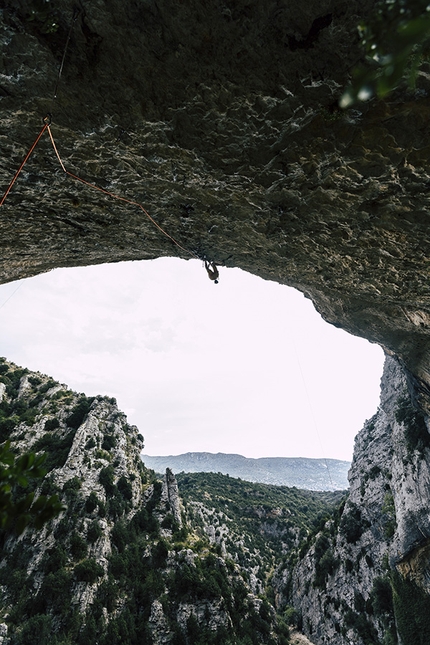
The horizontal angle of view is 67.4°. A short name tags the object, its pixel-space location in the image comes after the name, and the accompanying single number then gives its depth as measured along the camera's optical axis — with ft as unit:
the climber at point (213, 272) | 37.35
